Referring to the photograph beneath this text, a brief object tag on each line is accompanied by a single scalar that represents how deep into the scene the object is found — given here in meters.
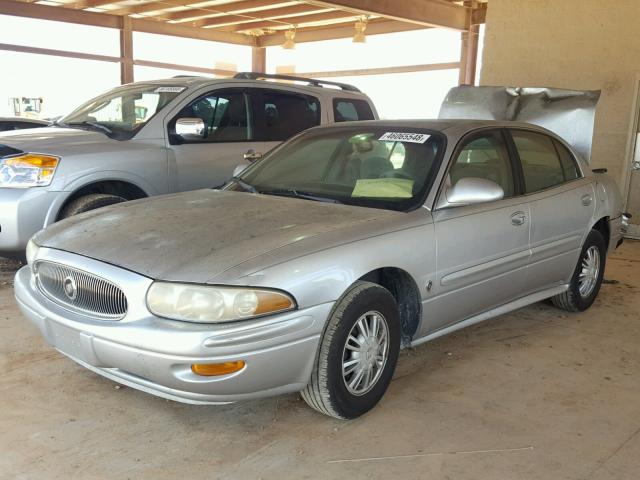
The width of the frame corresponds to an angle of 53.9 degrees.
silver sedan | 2.46
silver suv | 4.61
